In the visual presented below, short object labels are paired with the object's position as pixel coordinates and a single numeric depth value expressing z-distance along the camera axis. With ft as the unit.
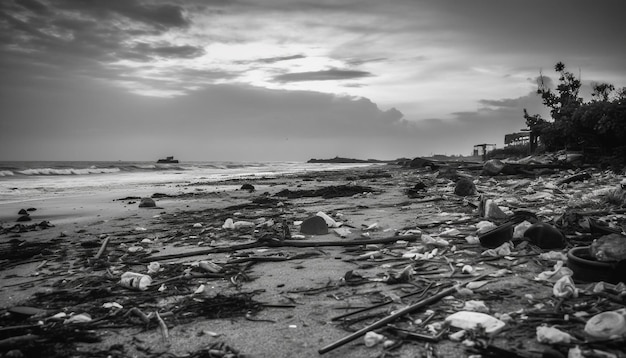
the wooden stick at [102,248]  14.00
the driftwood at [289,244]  13.92
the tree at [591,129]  38.99
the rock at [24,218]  23.43
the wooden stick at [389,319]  6.76
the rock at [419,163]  77.66
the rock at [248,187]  42.47
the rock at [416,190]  28.32
